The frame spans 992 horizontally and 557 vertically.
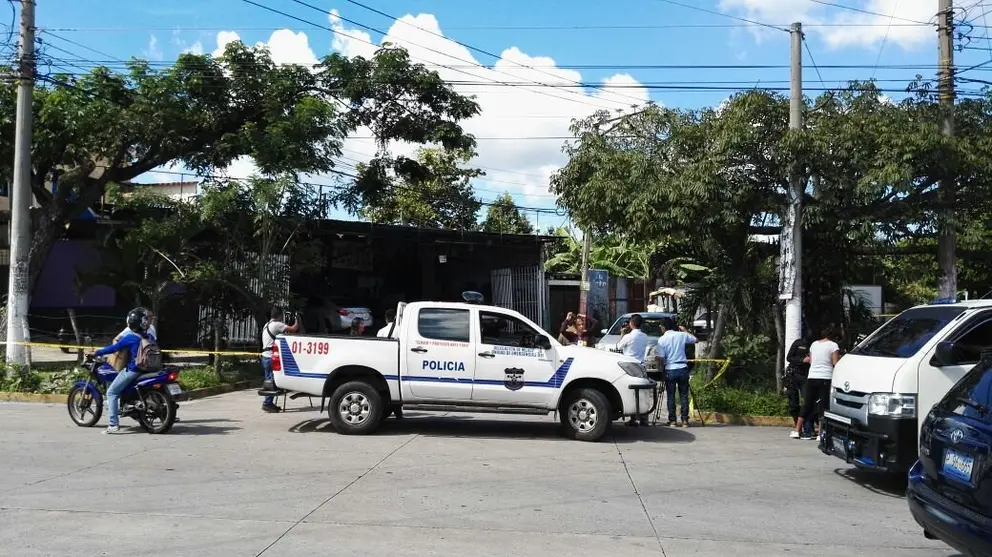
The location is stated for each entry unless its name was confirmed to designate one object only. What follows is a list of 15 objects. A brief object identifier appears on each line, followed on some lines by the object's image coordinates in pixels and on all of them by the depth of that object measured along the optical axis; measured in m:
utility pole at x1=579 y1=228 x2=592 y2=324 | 25.61
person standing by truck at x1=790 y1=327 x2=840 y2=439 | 11.27
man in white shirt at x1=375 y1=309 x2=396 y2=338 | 12.22
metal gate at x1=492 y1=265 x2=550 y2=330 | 27.25
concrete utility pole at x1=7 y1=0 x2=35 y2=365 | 15.80
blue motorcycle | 11.41
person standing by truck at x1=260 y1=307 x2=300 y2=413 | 14.28
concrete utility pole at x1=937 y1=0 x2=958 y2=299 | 14.08
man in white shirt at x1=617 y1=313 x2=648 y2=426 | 13.62
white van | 8.16
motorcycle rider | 11.23
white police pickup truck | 11.52
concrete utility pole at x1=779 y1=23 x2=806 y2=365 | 13.96
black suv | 4.88
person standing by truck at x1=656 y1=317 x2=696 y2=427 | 13.17
